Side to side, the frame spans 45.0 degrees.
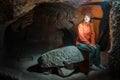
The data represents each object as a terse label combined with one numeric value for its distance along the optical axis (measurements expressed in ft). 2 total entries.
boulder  16.77
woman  17.76
